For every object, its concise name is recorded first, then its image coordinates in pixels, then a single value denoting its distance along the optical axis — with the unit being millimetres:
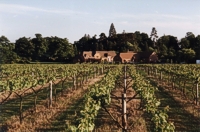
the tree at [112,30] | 135750
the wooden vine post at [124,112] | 9260
